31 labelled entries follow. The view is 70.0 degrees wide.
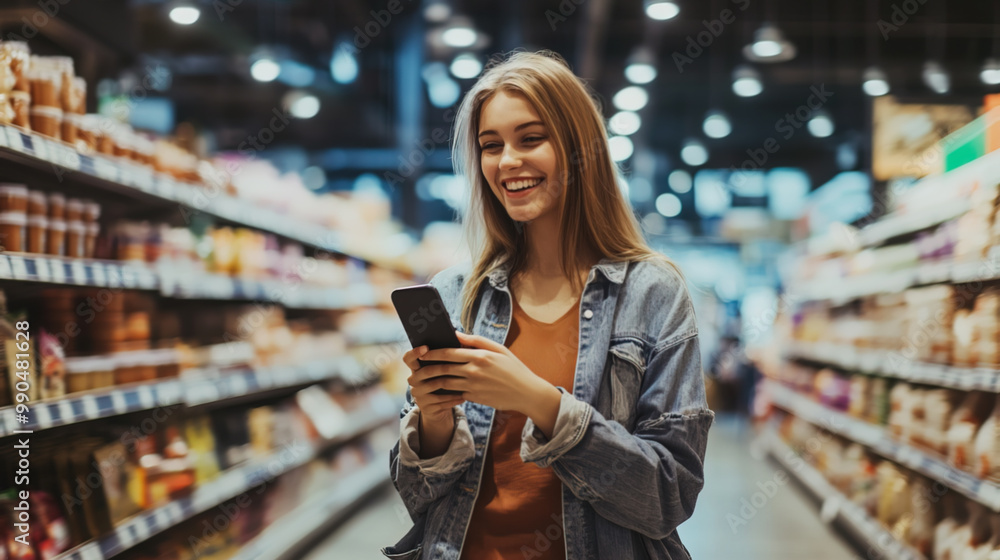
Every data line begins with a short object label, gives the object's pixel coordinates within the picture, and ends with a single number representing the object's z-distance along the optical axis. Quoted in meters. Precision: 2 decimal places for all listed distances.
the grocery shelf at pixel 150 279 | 2.11
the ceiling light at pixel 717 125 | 13.07
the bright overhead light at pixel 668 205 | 21.11
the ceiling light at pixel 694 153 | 16.52
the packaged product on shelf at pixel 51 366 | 2.22
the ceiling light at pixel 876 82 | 7.88
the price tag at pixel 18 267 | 2.04
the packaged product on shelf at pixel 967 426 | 3.00
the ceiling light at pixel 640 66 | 8.84
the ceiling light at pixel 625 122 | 12.04
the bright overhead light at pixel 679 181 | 19.53
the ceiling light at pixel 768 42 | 7.20
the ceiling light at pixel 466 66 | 8.28
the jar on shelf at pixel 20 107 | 2.09
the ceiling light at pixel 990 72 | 8.70
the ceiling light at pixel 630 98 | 10.32
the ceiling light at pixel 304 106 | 10.83
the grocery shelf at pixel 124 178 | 2.07
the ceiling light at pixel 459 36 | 6.96
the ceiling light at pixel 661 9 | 6.25
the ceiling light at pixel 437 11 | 7.48
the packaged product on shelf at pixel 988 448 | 2.77
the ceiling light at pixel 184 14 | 5.83
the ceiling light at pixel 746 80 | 9.50
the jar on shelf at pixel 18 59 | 2.10
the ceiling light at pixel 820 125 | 12.73
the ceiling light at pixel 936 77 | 8.90
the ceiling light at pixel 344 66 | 9.14
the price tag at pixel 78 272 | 2.30
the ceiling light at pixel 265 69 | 6.98
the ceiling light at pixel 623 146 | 12.61
